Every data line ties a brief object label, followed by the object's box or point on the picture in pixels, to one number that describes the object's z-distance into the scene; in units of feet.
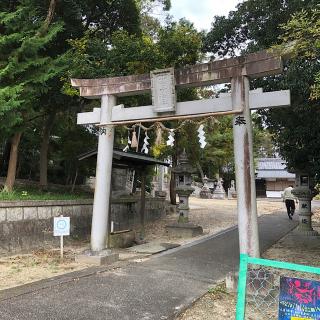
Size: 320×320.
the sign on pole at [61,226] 25.24
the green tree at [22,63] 27.59
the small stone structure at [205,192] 103.31
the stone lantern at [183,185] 40.12
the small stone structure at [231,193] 105.20
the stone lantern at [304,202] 39.43
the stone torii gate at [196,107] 19.20
